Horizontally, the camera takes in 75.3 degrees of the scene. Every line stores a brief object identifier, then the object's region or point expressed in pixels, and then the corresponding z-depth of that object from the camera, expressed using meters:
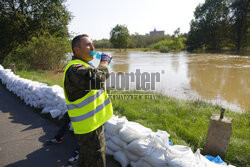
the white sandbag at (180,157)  1.66
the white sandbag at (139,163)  1.97
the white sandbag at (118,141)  2.22
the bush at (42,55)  11.00
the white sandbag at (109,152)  2.42
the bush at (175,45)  47.37
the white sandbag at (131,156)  2.08
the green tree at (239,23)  31.55
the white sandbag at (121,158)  2.16
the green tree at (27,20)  12.62
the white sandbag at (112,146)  2.31
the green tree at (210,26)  37.09
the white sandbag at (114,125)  2.36
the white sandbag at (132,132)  2.10
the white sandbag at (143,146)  1.95
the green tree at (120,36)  63.34
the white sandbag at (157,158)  1.83
